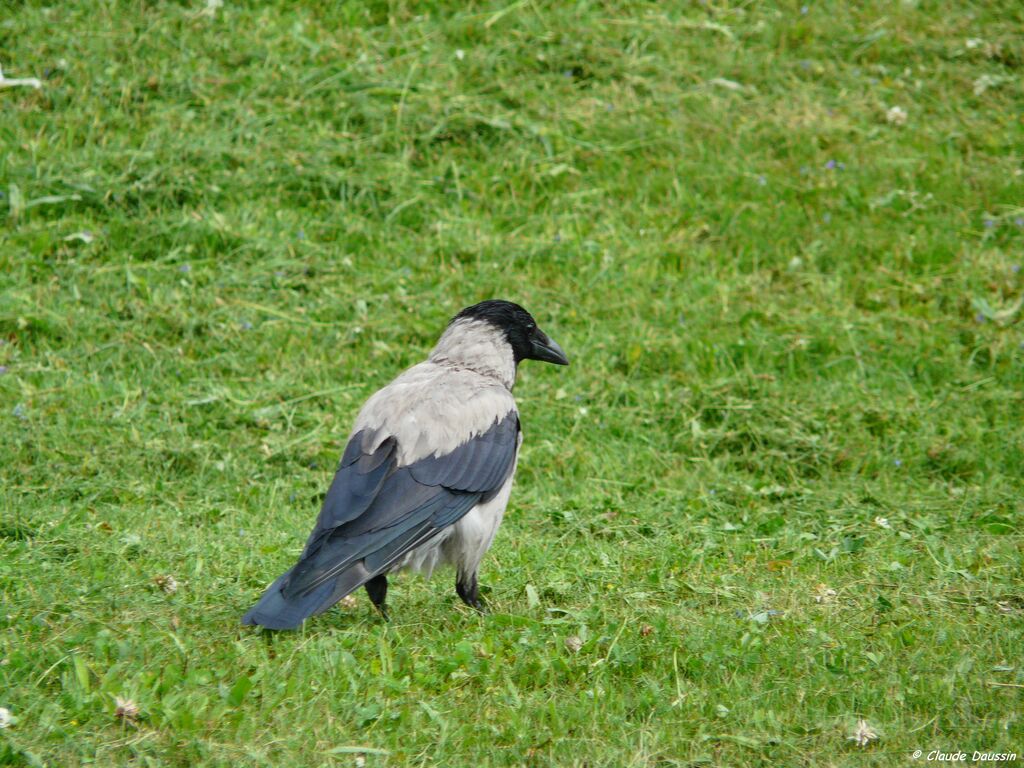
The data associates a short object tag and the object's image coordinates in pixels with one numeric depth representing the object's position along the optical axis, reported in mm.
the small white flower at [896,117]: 20406
